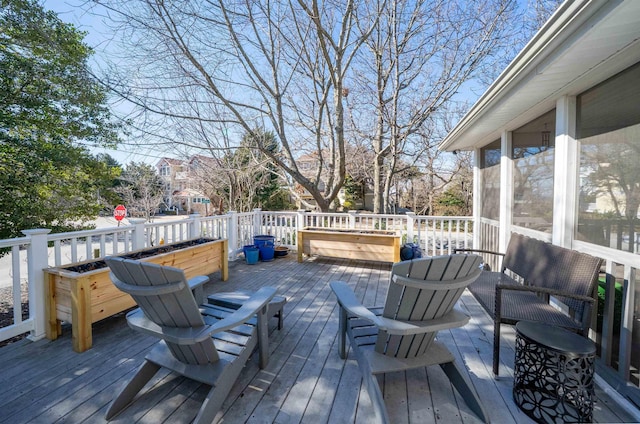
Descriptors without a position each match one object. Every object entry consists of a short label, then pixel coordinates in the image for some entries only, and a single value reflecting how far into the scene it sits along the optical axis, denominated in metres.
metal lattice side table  1.51
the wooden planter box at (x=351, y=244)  4.80
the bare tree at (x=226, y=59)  4.95
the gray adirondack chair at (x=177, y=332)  1.46
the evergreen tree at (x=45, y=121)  4.64
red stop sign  8.52
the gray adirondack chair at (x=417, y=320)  1.48
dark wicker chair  1.92
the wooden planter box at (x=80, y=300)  2.31
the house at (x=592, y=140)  1.68
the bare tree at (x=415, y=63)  7.44
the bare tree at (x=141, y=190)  11.30
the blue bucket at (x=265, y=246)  5.50
